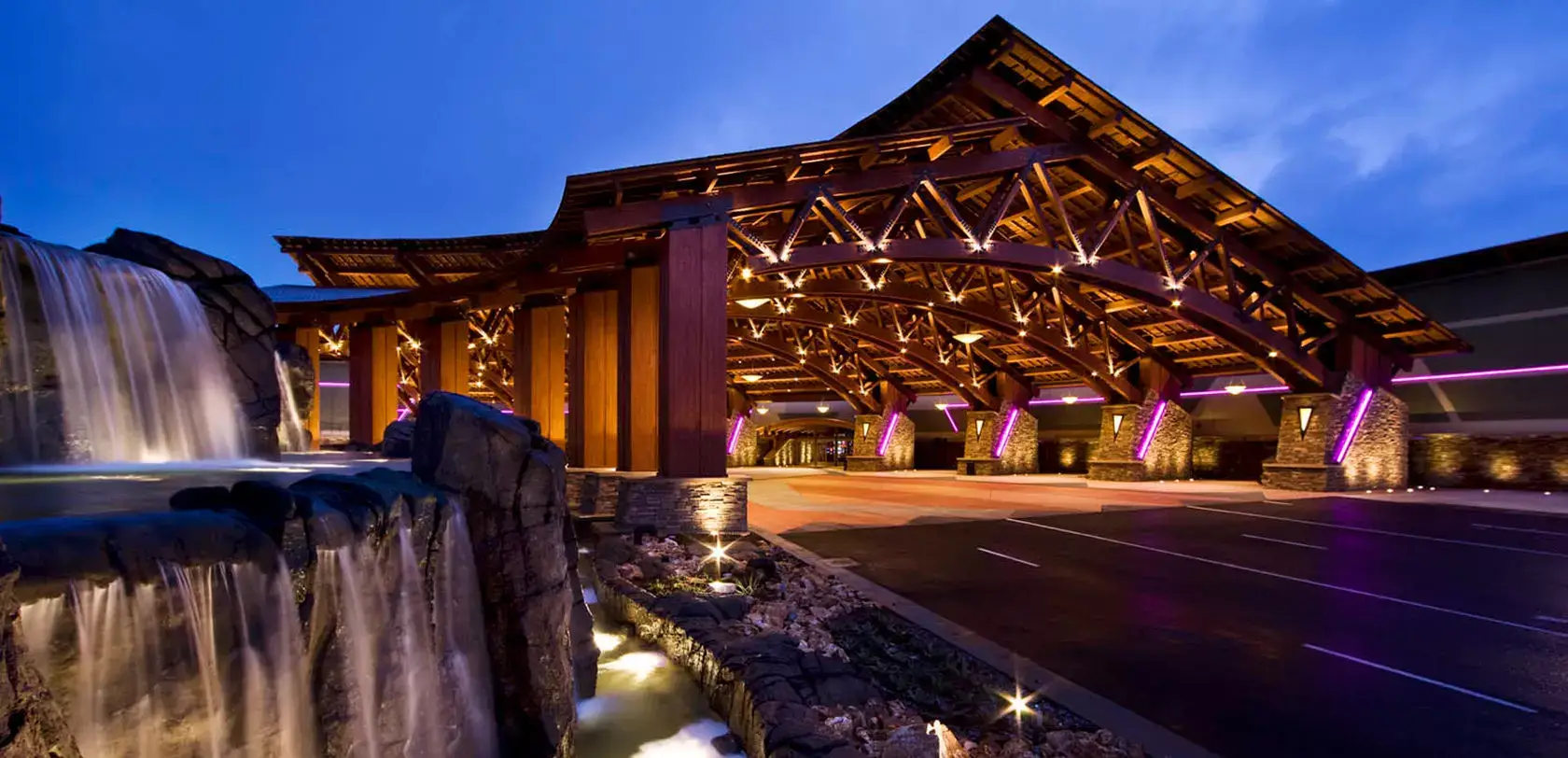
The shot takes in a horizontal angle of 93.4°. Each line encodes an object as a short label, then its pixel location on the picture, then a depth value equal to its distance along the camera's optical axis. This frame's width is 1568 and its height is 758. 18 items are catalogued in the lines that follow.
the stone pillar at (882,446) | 36.91
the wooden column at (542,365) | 17.16
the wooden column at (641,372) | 14.40
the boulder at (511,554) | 5.15
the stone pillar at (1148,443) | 27.66
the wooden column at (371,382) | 19.70
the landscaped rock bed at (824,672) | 4.59
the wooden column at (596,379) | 16.06
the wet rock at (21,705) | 2.23
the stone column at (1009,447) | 32.34
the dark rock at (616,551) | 9.94
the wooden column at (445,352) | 19.52
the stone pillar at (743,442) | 41.56
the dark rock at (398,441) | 11.91
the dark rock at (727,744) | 5.35
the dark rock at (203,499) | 3.62
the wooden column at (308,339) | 19.14
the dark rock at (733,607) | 7.45
